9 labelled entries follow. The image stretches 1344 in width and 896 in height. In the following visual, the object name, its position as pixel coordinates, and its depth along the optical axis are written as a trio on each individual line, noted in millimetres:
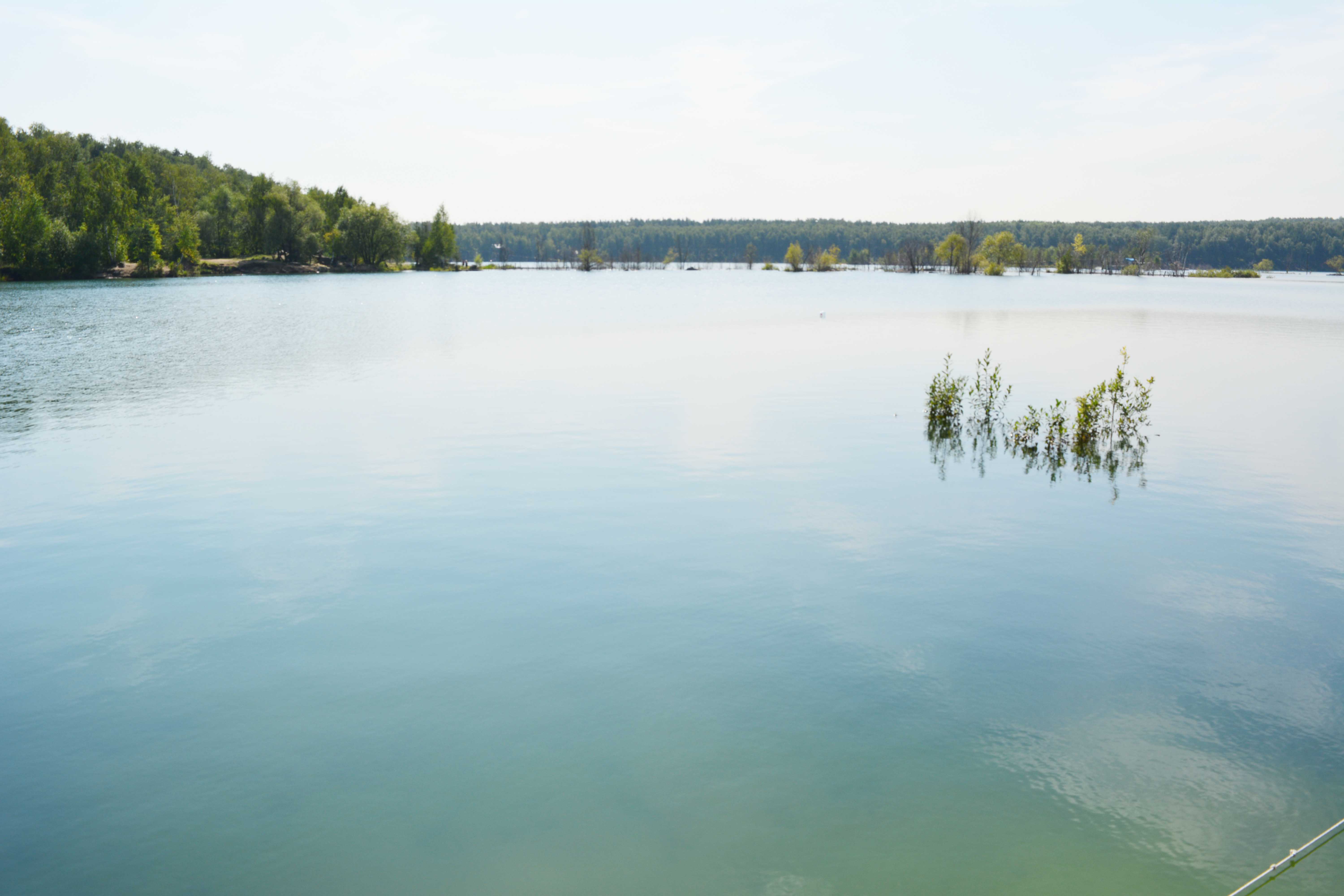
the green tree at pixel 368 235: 154375
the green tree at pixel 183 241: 122500
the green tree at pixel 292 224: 138875
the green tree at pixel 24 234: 100875
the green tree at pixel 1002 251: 173750
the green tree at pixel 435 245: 178250
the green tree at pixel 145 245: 114688
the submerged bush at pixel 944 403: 25594
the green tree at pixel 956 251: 178125
